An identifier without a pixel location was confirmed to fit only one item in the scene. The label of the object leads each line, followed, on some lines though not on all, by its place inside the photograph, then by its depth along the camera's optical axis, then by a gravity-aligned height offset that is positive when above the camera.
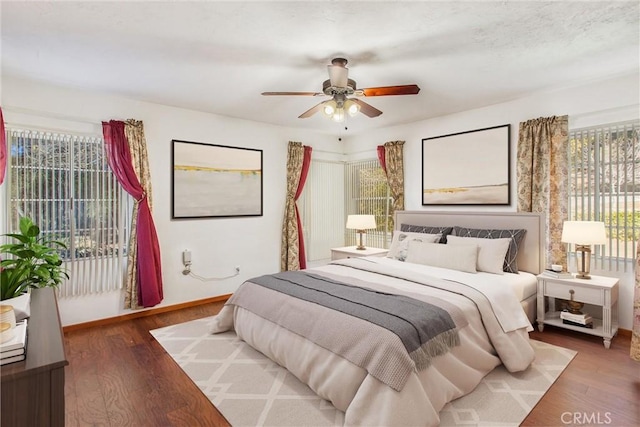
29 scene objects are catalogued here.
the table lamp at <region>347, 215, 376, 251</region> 5.05 -0.14
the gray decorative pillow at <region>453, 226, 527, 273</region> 3.58 -0.26
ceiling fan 2.75 +1.05
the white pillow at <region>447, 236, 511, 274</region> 3.44 -0.43
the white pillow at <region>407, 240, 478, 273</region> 3.44 -0.46
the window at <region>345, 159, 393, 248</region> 5.50 +0.28
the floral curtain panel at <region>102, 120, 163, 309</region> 3.88 -0.15
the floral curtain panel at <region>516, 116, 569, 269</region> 3.59 +0.46
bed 1.88 -0.80
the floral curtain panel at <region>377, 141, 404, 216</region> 5.11 +0.70
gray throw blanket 2.00 -0.68
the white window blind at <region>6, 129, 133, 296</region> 3.35 +0.13
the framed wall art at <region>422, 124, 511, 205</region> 4.07 +0.62
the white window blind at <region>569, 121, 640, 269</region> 3.22 +0.31
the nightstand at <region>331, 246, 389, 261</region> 4.87 -0.59
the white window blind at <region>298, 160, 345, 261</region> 5.76 +0.09
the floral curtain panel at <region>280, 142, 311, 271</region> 5.32 -0.15
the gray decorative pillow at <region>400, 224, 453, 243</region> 4.18 -0.21
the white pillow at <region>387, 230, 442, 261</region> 4.07 -0.34
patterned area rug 2.06 -1.27
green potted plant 2.68 -0.37
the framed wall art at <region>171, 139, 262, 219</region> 4.36 +0.47
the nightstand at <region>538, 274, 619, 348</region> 2.99 -0.79
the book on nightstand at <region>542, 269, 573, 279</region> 3.28 -0.61
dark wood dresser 1.05 -0.58
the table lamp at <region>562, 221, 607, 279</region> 3.05 -0.22
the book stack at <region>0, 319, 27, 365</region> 1.09 -0.46
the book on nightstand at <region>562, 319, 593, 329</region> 3.13 -1.07
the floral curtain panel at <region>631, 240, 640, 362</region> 2.45 -0.83
